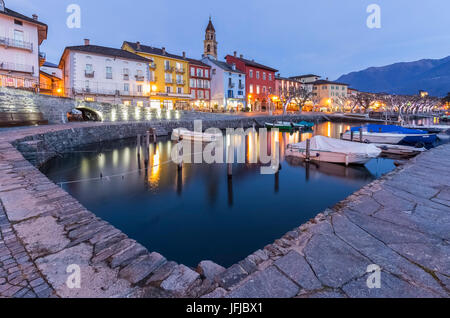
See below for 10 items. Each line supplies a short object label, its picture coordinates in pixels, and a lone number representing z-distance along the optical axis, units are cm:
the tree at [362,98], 7916
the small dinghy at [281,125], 4710
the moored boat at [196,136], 2938
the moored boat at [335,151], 1812
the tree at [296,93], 6156
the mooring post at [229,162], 1542
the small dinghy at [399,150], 2122
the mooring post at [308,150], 2020
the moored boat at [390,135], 2498
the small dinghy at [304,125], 5060
